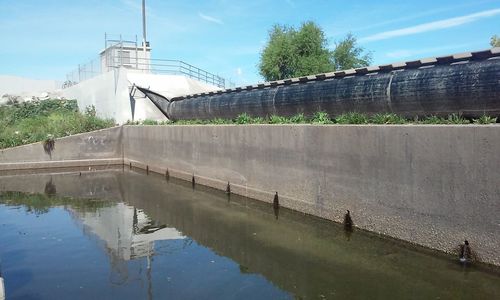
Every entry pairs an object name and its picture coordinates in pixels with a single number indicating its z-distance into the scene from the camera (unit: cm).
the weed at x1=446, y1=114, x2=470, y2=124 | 694
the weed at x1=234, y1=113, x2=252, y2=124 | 1304
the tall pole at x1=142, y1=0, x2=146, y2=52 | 3080
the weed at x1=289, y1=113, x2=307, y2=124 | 1094
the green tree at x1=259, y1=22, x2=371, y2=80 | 3306
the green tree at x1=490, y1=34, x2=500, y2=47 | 4152
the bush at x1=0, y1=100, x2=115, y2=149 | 2056
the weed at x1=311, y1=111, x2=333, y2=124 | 998
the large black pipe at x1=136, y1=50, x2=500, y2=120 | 707
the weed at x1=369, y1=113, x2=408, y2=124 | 818
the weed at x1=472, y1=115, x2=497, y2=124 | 650
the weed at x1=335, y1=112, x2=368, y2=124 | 885
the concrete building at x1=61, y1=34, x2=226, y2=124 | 2391
